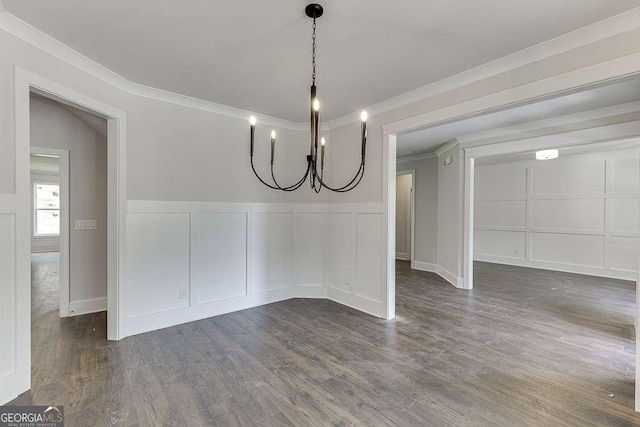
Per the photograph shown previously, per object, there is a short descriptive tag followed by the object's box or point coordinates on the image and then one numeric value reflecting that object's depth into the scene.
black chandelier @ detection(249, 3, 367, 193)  1.85
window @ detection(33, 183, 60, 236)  8.81
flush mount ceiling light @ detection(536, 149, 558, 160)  4.55
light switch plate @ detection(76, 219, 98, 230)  3.71
